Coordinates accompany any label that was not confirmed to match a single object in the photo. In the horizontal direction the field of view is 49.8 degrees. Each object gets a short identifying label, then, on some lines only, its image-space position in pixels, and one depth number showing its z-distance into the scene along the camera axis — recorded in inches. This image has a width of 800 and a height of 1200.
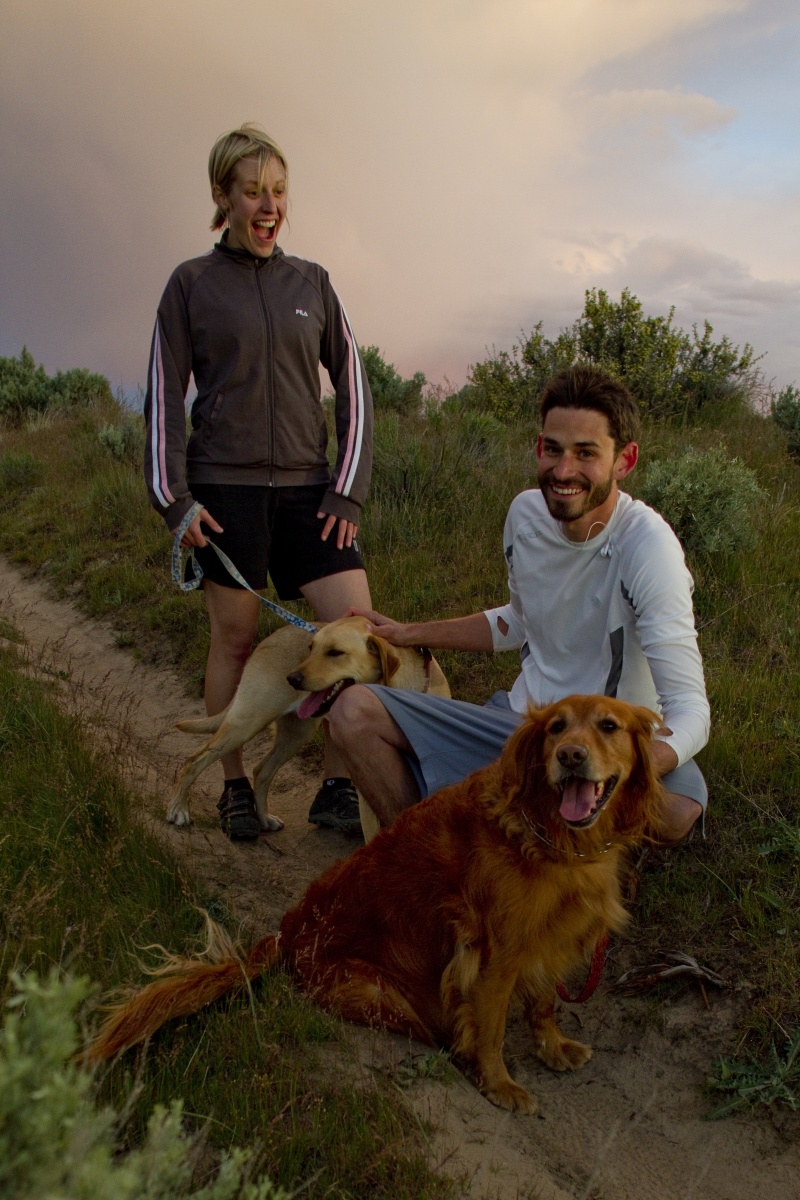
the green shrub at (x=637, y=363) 376.8
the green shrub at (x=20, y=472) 478.0
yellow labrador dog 159.6
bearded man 113.8
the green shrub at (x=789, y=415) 304.7
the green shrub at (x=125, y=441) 461.1
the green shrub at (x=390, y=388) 470.6
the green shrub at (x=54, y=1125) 40.5
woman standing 152.4
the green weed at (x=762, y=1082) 98.9
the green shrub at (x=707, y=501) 214.4
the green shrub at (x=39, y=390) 723.4
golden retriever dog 98.9
